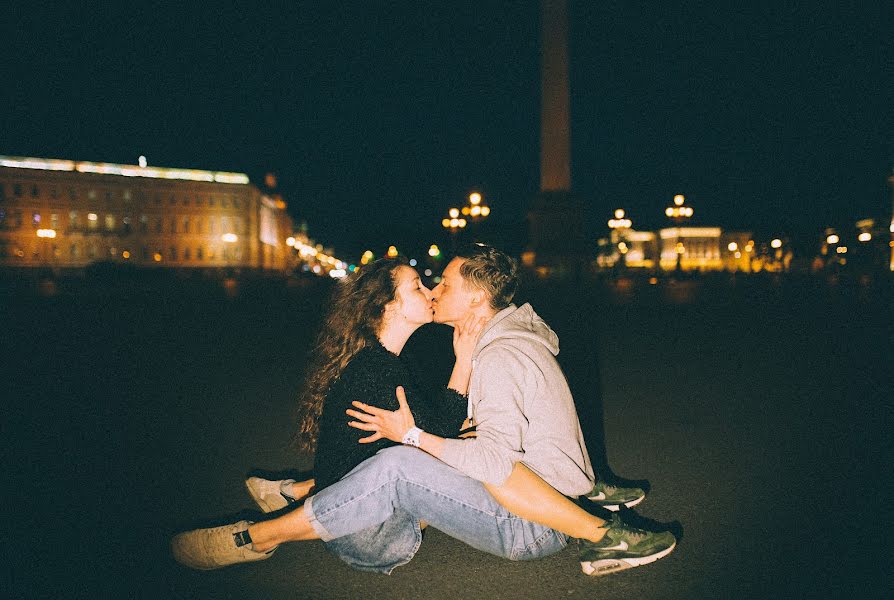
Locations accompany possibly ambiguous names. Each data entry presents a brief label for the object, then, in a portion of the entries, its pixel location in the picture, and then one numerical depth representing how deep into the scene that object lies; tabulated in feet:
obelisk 116.37
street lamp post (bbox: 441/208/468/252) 121.70
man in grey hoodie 9.97
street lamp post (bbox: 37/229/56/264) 261.85
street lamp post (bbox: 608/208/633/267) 191.07
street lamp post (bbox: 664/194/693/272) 151.44
